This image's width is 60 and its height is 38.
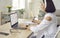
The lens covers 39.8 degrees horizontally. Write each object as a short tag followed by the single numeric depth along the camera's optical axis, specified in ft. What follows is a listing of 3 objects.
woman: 4.72
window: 10.43
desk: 4.12
